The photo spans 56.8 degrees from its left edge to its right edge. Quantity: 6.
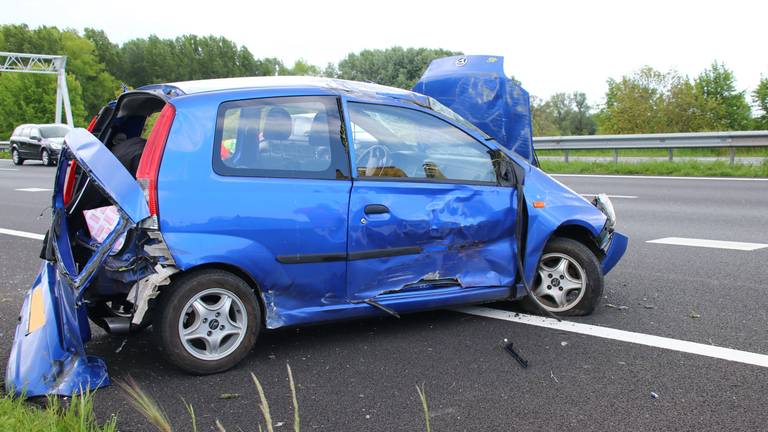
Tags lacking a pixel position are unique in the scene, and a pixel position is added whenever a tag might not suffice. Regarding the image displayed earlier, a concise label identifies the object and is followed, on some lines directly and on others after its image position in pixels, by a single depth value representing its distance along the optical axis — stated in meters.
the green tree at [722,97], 41.28
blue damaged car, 3.71
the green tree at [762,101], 35.66
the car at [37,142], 26.81
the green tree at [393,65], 67.44
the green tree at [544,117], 67.36
